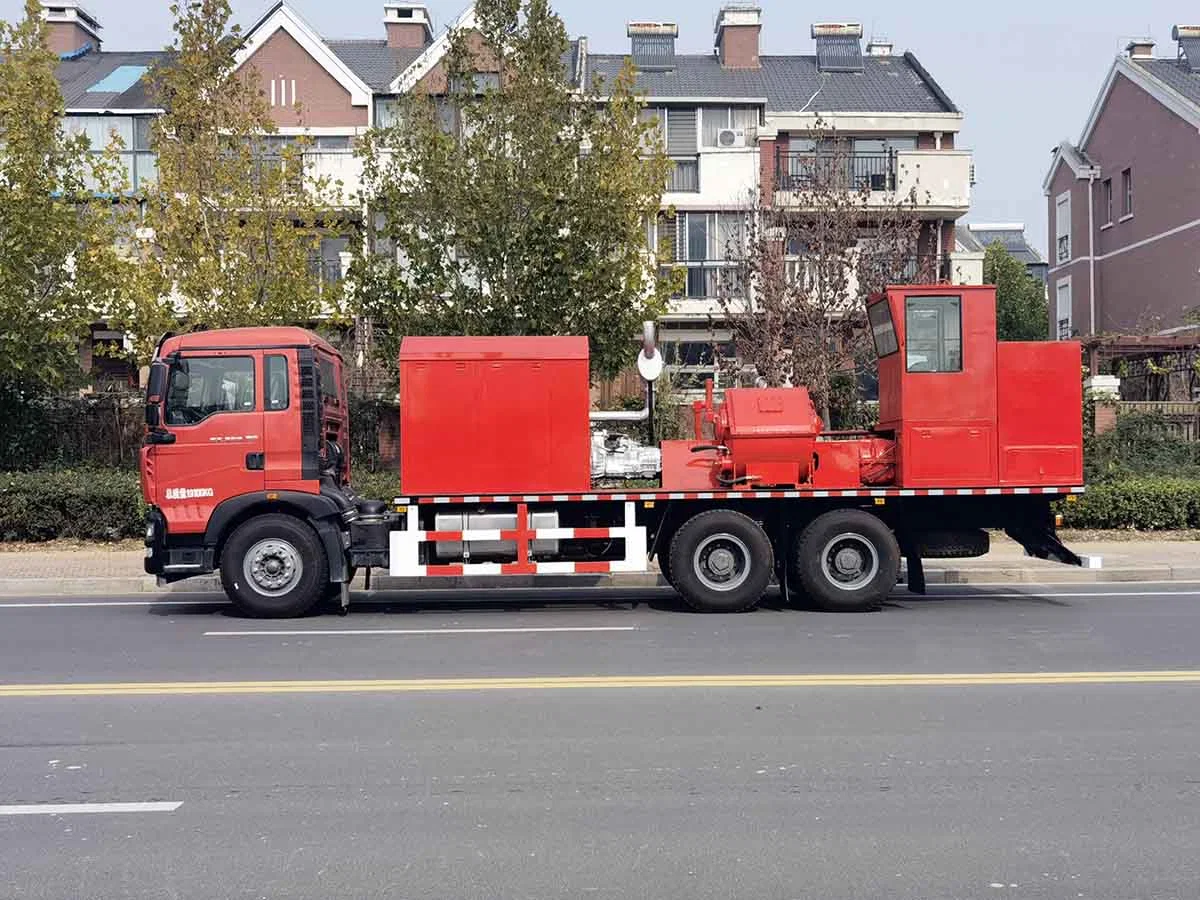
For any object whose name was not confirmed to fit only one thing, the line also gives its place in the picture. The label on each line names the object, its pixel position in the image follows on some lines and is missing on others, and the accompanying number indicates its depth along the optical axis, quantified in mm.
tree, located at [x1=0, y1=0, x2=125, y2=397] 20141
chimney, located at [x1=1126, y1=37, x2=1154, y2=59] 41375
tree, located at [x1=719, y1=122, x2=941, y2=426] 23844
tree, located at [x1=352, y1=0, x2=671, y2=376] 20016
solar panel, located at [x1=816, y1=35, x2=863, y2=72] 39906
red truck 12477
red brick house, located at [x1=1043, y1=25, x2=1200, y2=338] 36000
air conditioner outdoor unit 35344
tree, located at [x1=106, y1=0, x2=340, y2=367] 20453
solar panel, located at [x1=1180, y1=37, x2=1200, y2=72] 39750
